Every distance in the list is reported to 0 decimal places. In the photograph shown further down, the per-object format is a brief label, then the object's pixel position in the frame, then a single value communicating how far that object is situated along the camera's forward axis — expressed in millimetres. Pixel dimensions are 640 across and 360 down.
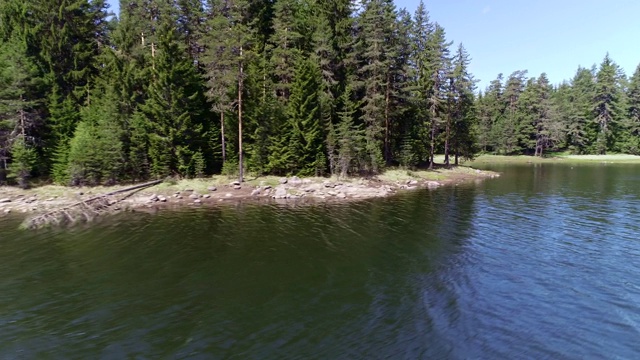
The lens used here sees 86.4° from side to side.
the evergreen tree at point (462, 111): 58938
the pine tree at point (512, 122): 97938
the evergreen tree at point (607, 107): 97062
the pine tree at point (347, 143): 43062
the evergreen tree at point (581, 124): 97875
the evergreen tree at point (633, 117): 96375
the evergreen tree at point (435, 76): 56312
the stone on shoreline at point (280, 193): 37878
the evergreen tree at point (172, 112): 39219
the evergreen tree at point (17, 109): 36281
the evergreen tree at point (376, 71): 47344
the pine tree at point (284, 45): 44712
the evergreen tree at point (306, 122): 43094
